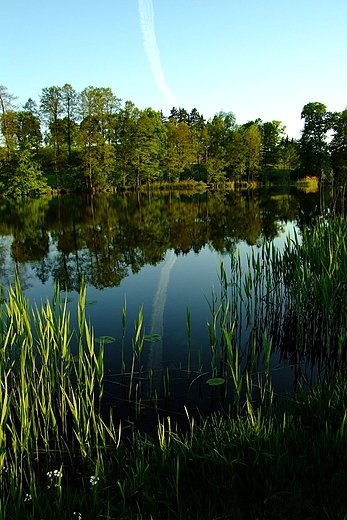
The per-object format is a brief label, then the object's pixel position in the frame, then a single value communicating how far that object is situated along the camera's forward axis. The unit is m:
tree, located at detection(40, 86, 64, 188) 43.81
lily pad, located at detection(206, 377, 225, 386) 4.76
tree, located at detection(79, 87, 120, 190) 43.16
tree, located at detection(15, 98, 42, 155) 47.16
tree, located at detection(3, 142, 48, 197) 39.74
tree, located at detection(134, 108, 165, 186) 46.49
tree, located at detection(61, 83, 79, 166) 44.03
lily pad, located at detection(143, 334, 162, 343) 5.84
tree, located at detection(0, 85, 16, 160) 40.25
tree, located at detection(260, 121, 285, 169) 62.56
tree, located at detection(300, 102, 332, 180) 47.06
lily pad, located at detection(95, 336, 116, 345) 5.93
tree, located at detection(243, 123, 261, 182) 56.78
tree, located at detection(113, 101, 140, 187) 46.84
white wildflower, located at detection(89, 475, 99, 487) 2.54
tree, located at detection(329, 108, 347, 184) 44.97
